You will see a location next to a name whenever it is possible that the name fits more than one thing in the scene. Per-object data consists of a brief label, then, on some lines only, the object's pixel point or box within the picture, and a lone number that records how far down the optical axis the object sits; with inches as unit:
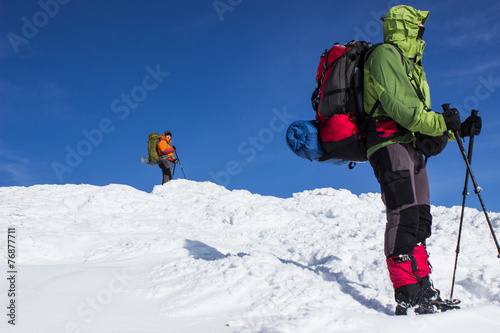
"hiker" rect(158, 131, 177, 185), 566.9
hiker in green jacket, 123.1
